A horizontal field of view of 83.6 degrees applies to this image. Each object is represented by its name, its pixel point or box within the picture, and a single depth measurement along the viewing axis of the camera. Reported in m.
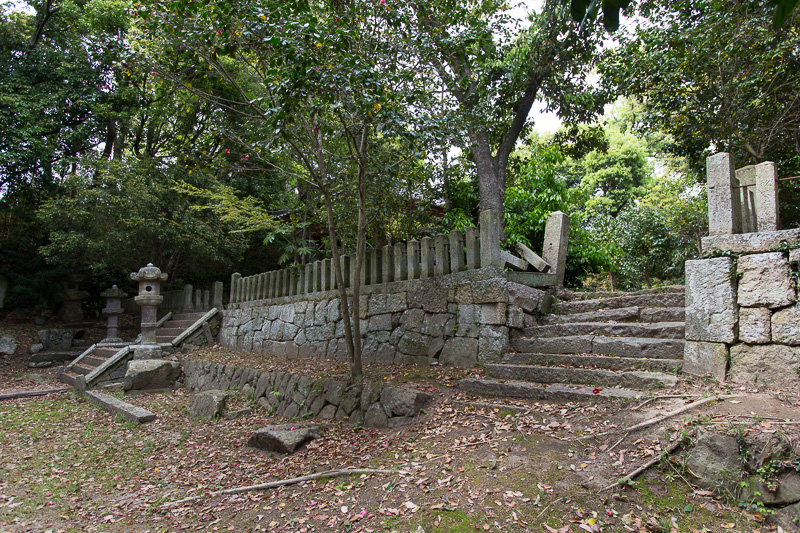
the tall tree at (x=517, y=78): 8.34
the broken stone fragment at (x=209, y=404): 6.70
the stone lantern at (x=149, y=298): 10.52
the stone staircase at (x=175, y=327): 11.52
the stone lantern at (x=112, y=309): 12.48
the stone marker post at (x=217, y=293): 12.66
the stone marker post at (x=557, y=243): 7.12
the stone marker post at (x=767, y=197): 4.19
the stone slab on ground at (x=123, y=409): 6.80
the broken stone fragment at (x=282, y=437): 4.87
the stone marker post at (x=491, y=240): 5.75
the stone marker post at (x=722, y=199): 4.41
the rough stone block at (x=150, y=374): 8.99
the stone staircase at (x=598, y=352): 4.38
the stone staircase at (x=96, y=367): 9.40
